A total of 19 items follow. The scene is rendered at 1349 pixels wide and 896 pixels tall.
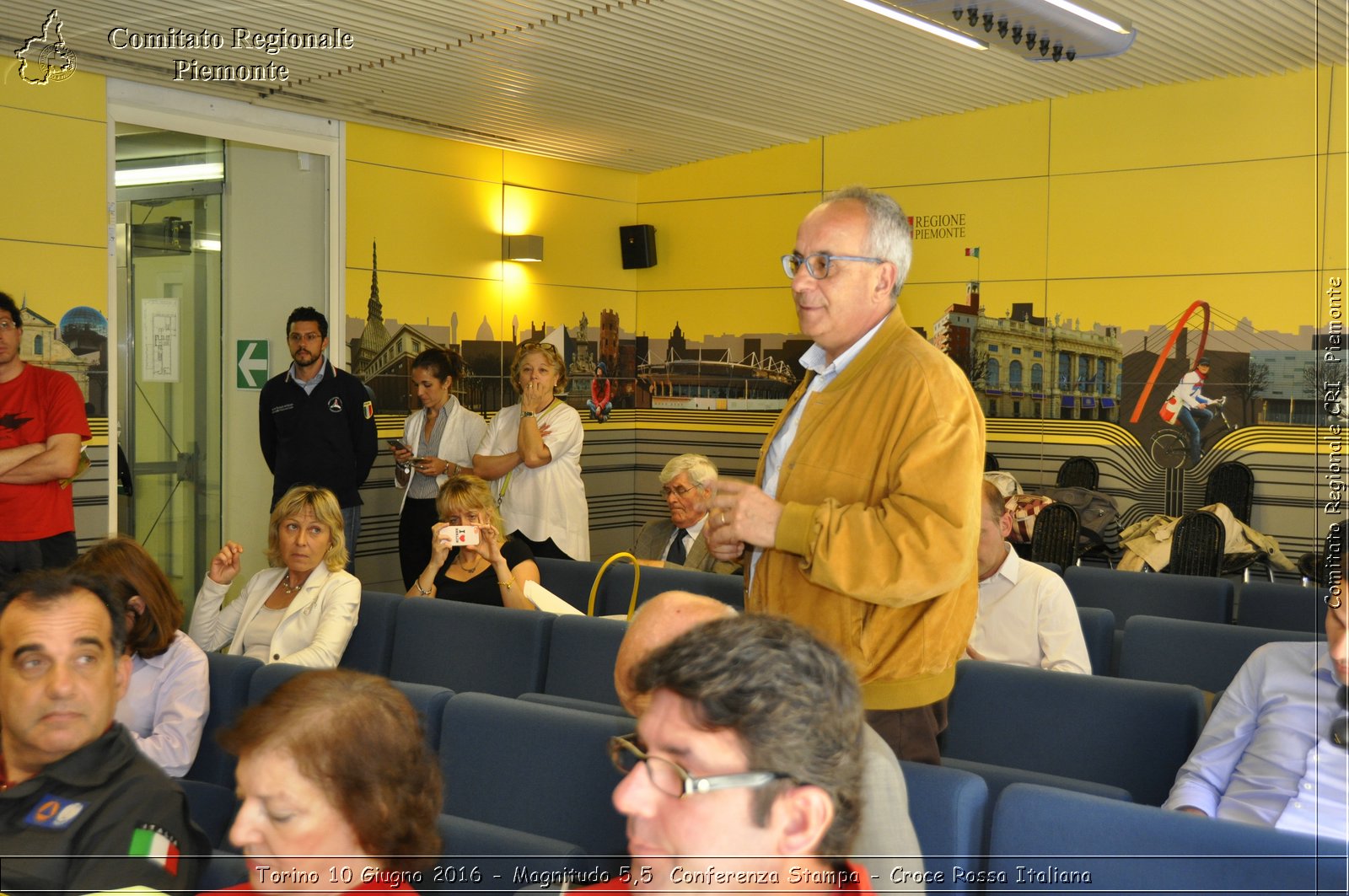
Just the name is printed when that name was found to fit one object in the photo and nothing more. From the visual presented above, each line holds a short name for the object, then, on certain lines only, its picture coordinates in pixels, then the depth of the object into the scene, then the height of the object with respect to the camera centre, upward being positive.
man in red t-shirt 5.31 -0.26
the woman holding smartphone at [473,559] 4.98 -0.69
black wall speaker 10.70 +1.32
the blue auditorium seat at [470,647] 4.04 -0.87
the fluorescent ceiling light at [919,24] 6.15 +1.97
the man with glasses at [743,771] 1.43 -0.45
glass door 8.21 +0.31
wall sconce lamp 9.70 +1.15
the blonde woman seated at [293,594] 4.36 -0.75
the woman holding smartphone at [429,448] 7.19 -0.35
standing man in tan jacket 2.28 -0.19
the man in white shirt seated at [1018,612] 3.96 -0.71
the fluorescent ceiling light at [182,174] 8.33 +1.48
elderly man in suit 5.99 -0.59
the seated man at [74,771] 2.12 -0.70
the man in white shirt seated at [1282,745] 2.34 -0.71
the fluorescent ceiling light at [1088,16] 6.02 +1.96
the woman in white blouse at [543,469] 7.03 -0.44
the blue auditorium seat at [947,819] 2.29 -0.79
